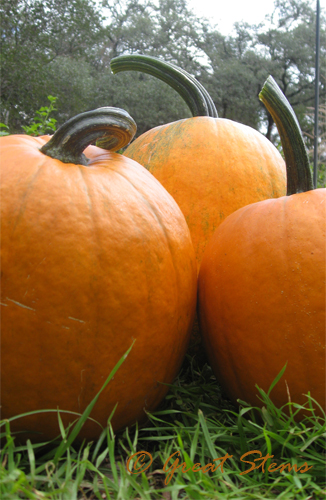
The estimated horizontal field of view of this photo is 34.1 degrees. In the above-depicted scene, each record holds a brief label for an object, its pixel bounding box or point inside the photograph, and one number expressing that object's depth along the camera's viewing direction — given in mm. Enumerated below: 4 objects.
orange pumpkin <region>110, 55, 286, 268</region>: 676
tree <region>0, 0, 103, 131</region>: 9433
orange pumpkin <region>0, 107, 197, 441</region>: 445
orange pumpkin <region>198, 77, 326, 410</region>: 491
